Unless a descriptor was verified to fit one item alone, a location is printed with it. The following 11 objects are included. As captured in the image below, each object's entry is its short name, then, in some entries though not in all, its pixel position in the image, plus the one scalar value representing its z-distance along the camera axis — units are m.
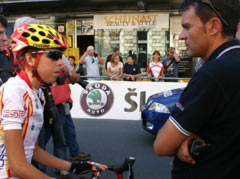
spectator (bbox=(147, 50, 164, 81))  9.89
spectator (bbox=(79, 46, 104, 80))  10.58
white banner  8.36
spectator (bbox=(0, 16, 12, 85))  2.80
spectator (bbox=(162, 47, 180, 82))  10.28
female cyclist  1.51
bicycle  1.77
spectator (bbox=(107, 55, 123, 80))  9.67
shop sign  14.37
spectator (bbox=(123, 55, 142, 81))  9.87
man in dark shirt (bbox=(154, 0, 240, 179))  1.30
